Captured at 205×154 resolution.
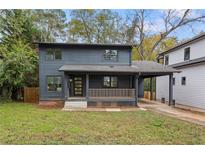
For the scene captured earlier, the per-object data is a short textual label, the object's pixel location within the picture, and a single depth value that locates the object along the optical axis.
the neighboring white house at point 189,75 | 10.08
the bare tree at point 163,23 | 19.32
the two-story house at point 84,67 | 11.00
